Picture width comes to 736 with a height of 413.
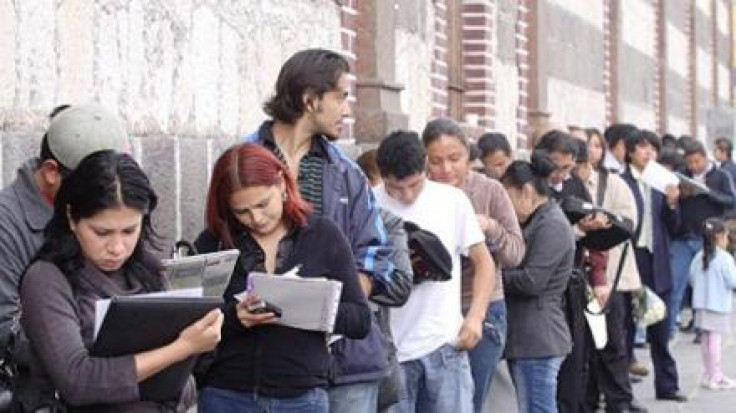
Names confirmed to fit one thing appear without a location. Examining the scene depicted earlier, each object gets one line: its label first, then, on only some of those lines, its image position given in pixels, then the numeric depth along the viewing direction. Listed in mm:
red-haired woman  5961
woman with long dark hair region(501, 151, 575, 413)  9430
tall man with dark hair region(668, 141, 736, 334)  16625
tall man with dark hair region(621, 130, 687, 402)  13781
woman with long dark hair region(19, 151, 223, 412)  4961
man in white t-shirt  7855
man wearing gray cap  5566
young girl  14281
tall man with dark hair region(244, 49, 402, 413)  6523
